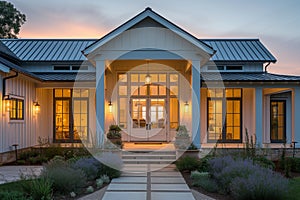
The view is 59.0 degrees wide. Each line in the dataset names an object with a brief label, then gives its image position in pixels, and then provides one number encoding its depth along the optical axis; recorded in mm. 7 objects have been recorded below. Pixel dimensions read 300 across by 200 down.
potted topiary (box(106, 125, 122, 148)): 9759
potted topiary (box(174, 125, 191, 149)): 9506
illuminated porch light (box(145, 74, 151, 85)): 11213
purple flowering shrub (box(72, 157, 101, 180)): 7160
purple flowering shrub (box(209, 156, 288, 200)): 5199
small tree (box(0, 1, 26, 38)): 24402
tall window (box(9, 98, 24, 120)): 9824
